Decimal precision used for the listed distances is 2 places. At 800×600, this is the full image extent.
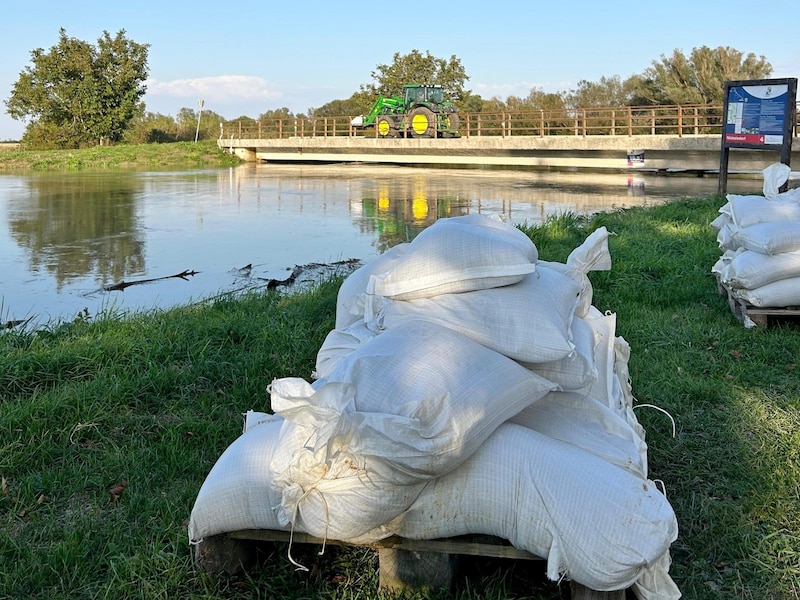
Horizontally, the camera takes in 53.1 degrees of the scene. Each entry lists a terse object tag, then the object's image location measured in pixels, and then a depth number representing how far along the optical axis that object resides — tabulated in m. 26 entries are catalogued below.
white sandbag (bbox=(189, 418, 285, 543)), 1.72
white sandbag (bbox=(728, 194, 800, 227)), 4.21
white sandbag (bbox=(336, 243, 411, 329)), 2.85
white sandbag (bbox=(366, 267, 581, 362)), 2.00
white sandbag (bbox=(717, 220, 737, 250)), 4.48
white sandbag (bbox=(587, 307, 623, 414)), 2.32
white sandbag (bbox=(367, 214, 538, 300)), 2.12
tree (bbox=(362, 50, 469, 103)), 40.59
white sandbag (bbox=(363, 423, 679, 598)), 1.57
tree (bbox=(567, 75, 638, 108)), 35.25
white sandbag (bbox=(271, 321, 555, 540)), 1.54
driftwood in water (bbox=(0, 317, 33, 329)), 4.59
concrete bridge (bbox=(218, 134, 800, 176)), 18.78
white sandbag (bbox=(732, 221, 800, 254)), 3.89
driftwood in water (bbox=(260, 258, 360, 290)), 6.04
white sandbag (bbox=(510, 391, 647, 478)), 1.89
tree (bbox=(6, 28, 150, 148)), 35.16
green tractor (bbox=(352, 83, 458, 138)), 24.86
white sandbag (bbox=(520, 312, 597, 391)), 2.06
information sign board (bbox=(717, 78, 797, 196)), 8.41
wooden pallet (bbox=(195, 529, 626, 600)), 1.70
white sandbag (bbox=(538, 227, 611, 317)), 2.71
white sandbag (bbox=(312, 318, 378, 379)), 2.42
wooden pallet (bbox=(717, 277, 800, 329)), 3.95
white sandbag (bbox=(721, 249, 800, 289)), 3.90
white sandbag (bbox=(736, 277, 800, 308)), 3.91
